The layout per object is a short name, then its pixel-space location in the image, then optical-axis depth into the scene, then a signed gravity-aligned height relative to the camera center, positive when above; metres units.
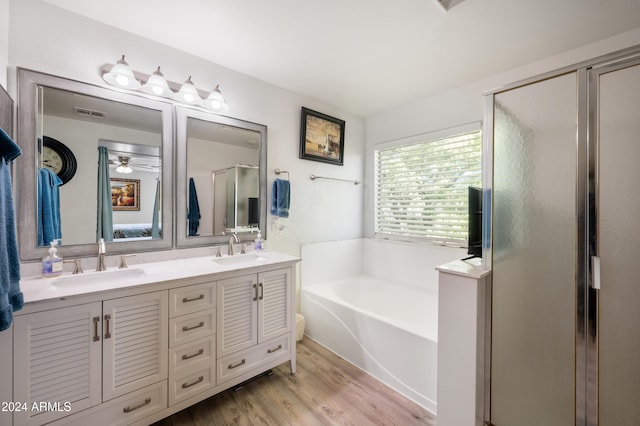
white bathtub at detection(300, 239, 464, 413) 1.81 -0.89
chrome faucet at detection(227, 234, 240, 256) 2.22 -0.26
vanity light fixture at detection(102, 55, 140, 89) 1.67 +0.90
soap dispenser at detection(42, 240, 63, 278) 1.48 -0.31
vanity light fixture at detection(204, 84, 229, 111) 2.11 +0.93
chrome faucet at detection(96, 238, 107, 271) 1.63 -0.29
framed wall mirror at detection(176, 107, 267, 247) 2.04 +0.31
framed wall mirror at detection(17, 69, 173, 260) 1.50 +0.29
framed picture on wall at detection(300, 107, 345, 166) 2.82 +0.89
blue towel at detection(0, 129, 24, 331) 1.01 -0.15
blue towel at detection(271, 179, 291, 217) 2.53 +0.15
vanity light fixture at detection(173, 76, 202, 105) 1.96 +0.92
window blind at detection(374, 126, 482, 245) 2.57 +0.33
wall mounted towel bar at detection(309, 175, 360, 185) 2.94 +0.43
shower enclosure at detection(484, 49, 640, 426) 1.16 -0.15
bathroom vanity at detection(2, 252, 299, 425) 1.19 -0.71
